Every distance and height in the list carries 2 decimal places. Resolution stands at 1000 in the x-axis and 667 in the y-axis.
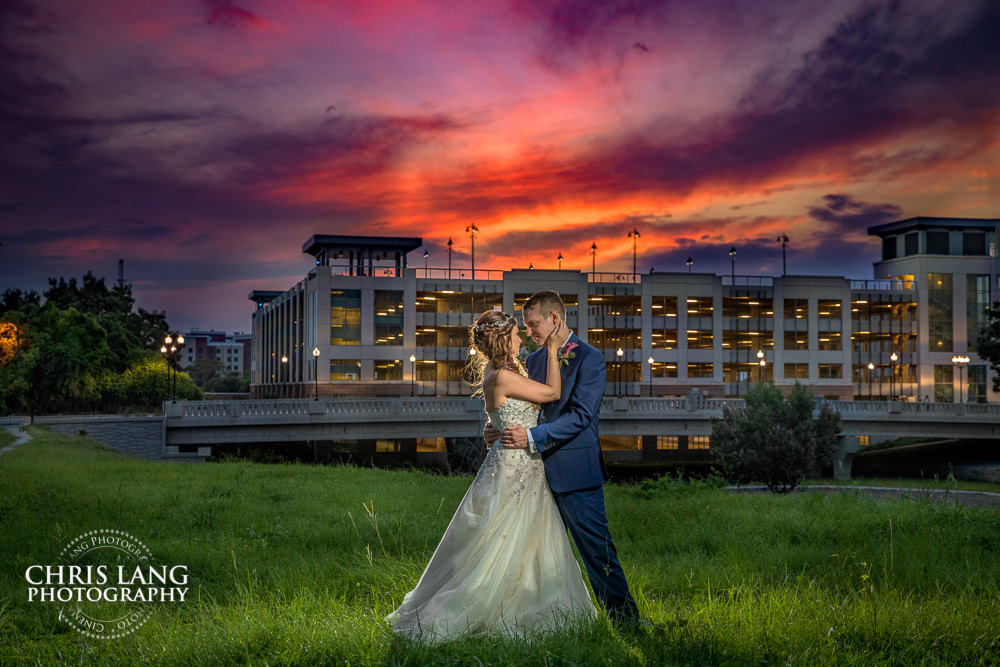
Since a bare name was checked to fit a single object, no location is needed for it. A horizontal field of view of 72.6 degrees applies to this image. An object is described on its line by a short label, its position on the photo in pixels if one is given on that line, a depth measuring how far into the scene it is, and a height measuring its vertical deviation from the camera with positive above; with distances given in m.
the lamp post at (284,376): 72.66 -2.08
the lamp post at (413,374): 60.86 -1.45
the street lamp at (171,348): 38.80 +0.56
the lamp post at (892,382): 72.31 -2.50
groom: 5.27 -0.75
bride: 5.07 -1.48
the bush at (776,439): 27.27 -3.32
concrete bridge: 31.61 -3.29
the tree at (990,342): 46.38 +1.15
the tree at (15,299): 61.19 +5.80
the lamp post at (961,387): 69.62 -2.95
